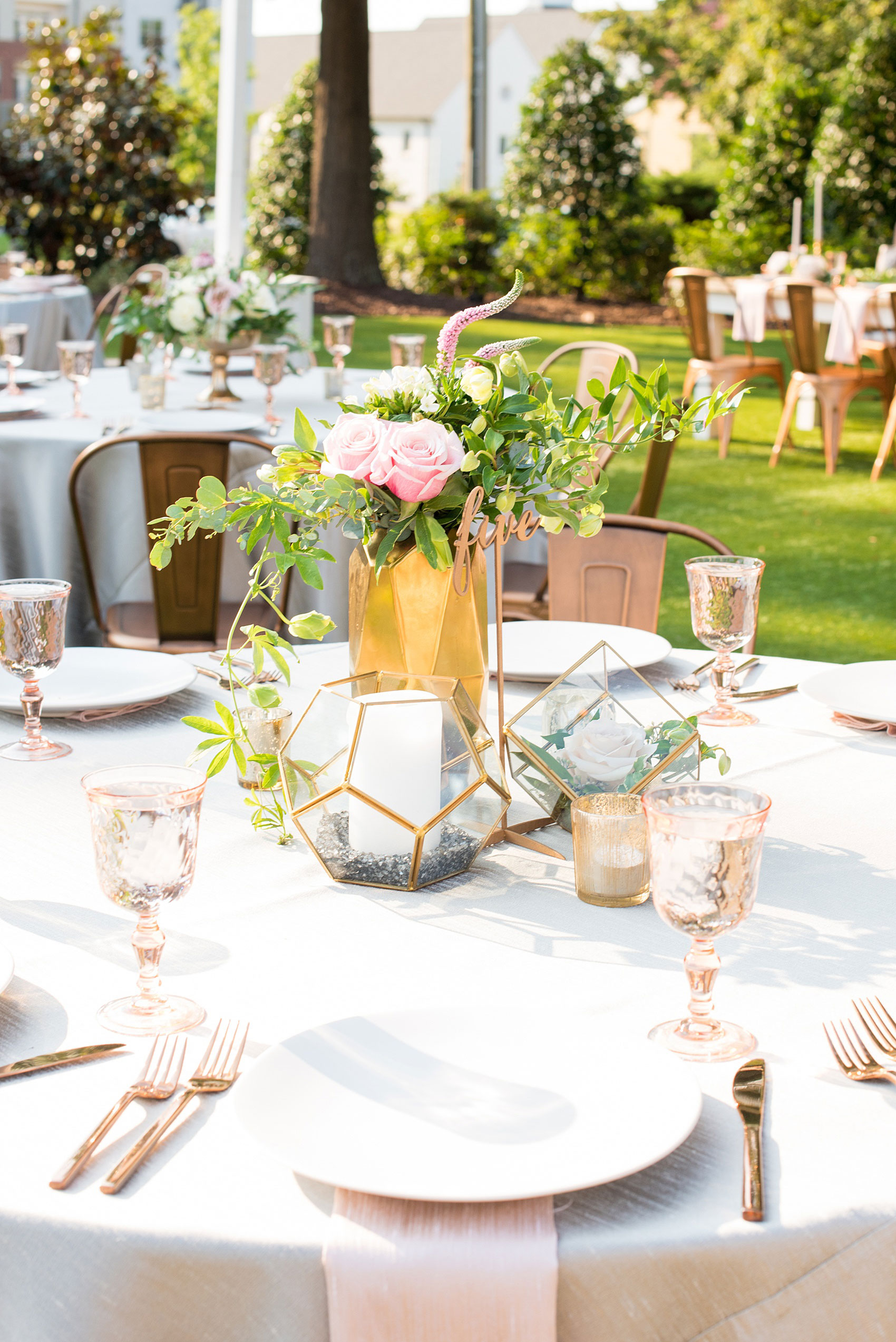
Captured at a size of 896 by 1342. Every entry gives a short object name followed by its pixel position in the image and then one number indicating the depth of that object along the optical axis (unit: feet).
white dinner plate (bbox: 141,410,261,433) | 17.53
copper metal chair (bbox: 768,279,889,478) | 34.76
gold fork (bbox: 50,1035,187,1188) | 6.03
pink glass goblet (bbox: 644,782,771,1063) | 6.41
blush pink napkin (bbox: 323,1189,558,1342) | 5.82
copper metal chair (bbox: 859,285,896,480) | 33.83
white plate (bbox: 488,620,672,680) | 9.12
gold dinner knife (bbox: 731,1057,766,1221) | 5.94
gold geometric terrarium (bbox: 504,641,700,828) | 7.72
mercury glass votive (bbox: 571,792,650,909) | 7.21
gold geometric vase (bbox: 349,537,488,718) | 7.70
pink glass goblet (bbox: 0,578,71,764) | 8.23
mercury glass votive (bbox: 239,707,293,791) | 7.94
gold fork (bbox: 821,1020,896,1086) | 6.40
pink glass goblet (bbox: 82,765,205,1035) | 6.56
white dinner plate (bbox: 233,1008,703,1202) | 5.97
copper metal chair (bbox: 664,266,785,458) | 37.51
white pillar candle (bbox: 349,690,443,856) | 7.35
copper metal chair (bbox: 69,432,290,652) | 14.07
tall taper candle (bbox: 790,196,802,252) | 40.16
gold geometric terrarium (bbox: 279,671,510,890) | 7.36
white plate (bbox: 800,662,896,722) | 8.70
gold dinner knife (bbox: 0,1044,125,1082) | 6.38
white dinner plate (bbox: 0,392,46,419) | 18.10
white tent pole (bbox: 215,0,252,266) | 29.56
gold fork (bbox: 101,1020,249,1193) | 6.03
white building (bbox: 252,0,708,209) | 206.92
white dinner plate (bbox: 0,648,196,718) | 8.72
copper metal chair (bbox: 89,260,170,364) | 28.86
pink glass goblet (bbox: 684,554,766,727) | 8.60
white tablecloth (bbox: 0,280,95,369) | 34.66
